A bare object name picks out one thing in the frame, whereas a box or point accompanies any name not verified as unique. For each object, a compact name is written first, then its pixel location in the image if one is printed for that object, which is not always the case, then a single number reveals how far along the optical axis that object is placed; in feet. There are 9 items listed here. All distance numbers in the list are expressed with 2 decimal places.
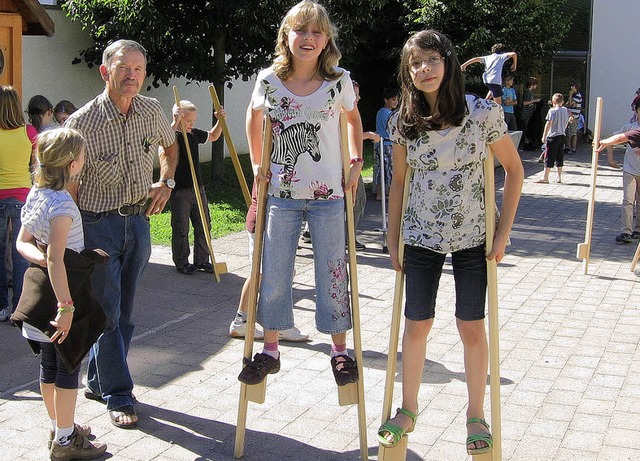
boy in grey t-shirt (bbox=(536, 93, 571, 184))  58.39
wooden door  29.22
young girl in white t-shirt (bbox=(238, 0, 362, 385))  15.37
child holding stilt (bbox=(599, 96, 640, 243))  36.91
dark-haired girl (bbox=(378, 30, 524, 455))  14.11
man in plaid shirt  16.26
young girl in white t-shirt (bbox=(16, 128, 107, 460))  14.32
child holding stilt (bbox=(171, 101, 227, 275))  30.68
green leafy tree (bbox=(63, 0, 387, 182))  44.55
